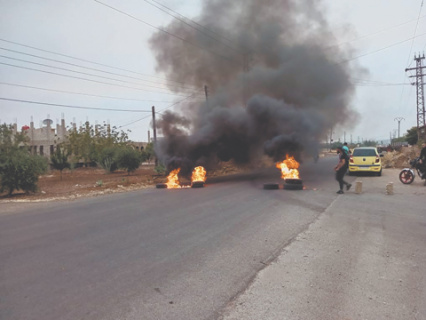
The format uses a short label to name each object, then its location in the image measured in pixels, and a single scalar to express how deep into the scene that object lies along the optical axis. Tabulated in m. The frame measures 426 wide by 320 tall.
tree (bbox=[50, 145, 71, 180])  27.91
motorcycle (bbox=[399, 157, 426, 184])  12.30
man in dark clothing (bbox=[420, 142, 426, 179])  11.86
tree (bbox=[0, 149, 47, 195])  13.73
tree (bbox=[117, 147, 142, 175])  26.98
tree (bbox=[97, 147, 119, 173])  30.67
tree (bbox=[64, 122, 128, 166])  39.25
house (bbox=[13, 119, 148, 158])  45.25
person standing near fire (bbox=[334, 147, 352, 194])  10.76
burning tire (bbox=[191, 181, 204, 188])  13.48
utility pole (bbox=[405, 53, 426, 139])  42.34
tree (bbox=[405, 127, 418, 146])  60.19
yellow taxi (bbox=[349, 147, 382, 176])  17.02
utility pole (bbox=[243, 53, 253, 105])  22.76
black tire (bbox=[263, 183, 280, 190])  11.70
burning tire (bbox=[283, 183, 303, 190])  11.46
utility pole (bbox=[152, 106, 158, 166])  23.48
